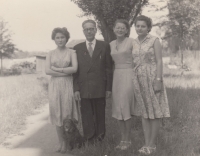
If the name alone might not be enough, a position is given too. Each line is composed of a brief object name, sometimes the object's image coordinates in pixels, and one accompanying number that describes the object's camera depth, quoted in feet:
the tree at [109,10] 30.67
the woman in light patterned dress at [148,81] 13.00
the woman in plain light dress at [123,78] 13.92
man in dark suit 14.51
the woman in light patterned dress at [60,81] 14.64
